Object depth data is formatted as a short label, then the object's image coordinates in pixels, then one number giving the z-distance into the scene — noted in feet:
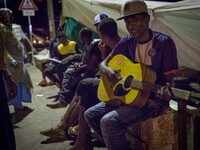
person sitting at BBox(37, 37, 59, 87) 26.06
